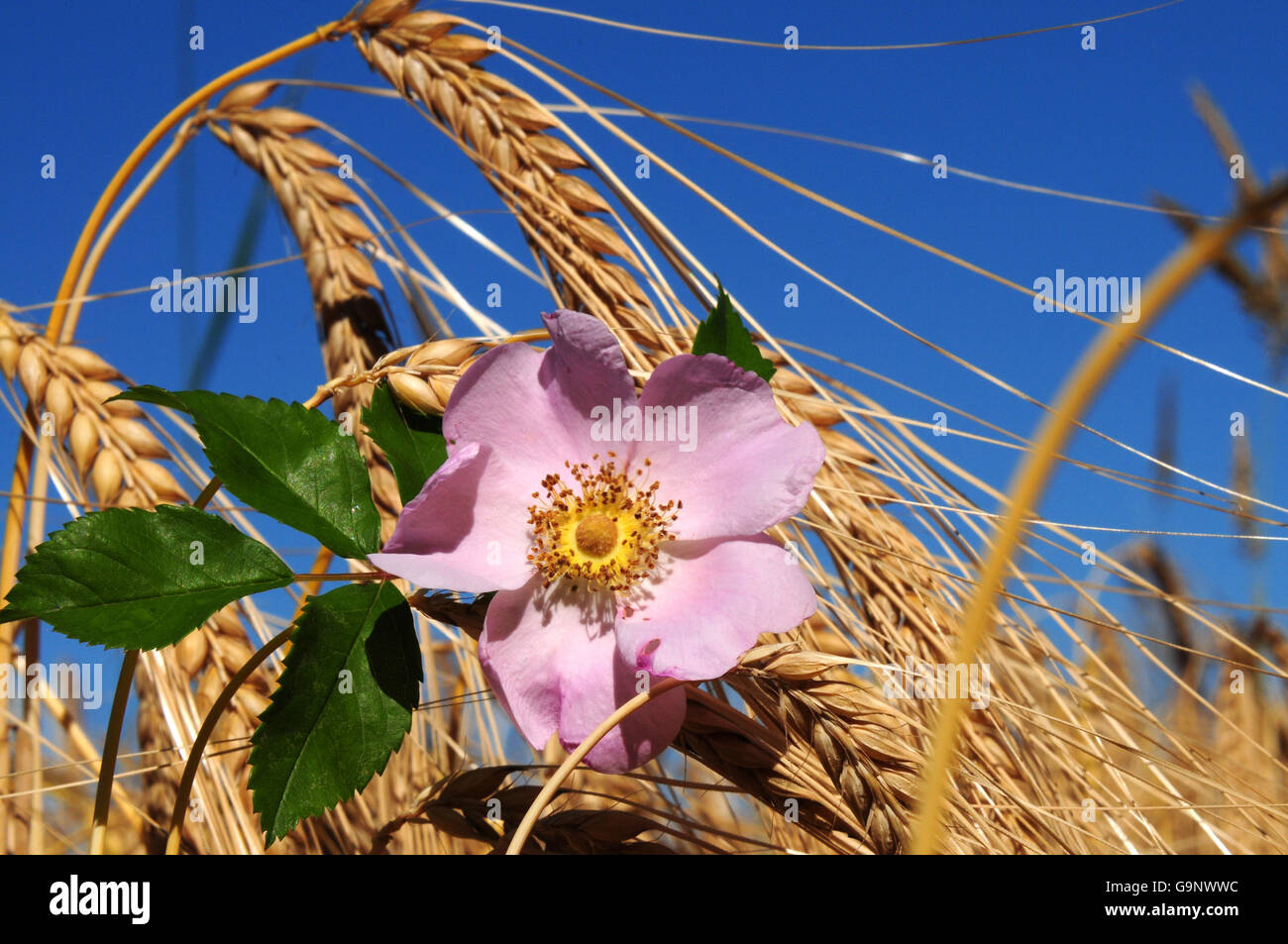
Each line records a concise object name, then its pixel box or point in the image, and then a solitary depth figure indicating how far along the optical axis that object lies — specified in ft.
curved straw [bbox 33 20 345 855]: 1.44
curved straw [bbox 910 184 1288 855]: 0.42
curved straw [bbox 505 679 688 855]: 0.84
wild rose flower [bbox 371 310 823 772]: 0.88
